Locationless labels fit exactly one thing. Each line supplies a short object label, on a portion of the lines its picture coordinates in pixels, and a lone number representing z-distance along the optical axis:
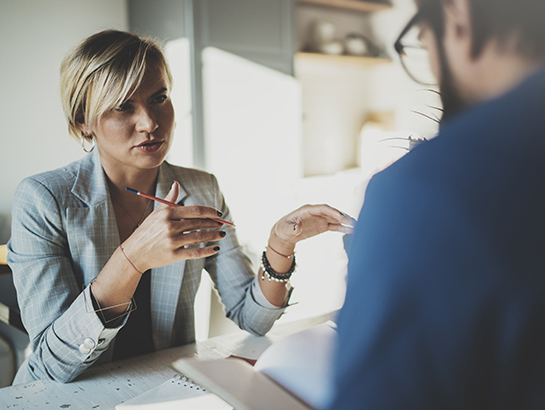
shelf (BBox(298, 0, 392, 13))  3.71
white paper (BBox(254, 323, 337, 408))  0.62
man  0.27
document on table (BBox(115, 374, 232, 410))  0.75
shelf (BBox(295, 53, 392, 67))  3.43
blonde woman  0.90
